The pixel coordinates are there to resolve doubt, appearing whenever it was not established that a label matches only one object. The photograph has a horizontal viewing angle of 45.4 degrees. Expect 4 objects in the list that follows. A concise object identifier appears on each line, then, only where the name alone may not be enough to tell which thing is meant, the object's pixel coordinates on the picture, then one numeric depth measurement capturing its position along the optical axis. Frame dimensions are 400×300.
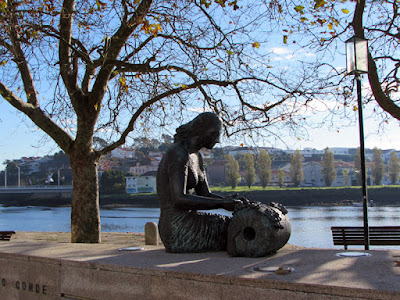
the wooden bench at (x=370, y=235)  10.09
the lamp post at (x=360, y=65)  7.99
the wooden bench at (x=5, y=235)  11.98
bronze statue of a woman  4.96
